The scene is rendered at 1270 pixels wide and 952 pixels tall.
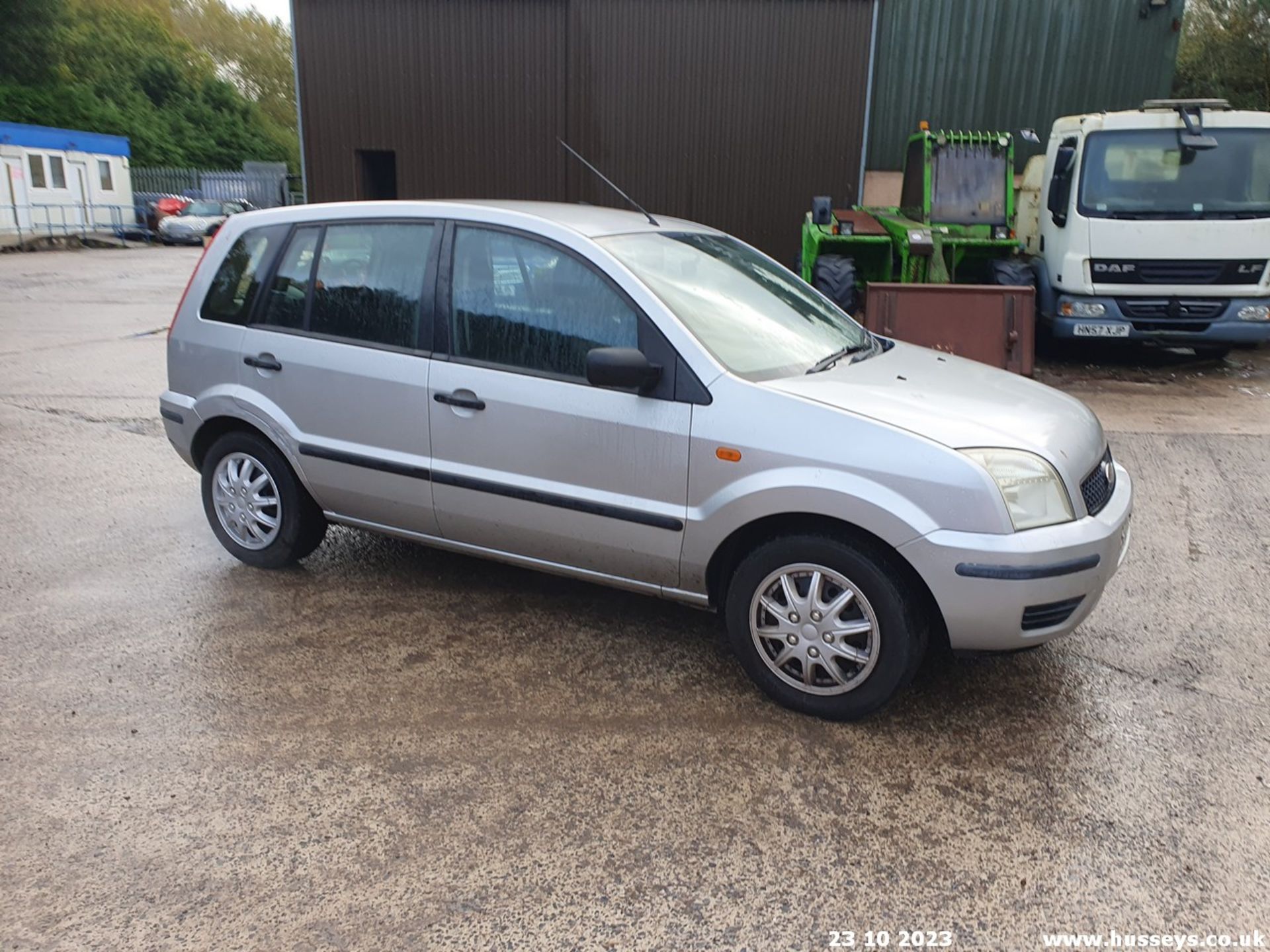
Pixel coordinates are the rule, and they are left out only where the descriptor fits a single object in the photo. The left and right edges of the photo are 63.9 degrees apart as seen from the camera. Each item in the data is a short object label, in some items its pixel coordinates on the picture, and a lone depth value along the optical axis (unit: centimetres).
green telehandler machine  1048
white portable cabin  3231
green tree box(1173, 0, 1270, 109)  1697
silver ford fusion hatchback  336
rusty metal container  868
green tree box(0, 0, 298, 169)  4191
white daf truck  952
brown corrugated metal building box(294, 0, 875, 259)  1491
